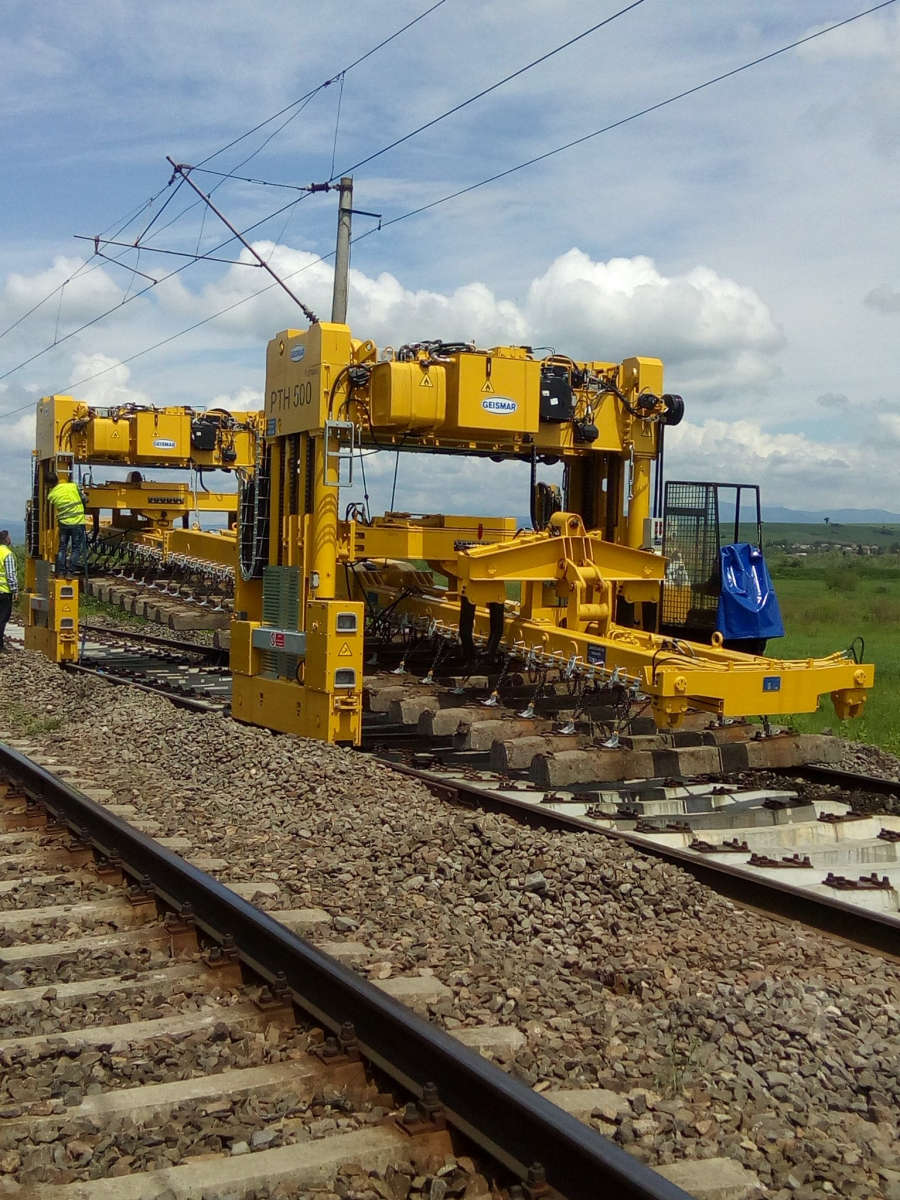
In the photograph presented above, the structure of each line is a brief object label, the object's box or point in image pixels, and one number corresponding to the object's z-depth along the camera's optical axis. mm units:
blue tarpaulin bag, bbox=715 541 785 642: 10414
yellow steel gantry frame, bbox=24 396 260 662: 16828
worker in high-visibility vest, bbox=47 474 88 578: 16344
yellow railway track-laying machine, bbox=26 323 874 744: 9164
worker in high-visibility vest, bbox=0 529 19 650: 17359
